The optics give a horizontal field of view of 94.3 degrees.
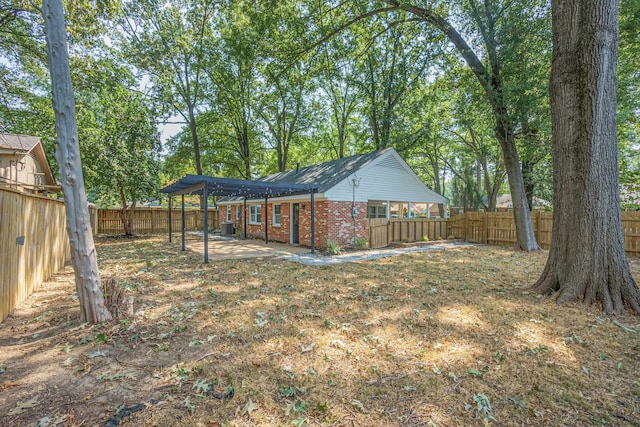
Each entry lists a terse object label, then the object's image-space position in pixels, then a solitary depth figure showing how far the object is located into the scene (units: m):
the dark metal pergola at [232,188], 9.11
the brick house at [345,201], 12.25
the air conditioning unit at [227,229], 18.78
